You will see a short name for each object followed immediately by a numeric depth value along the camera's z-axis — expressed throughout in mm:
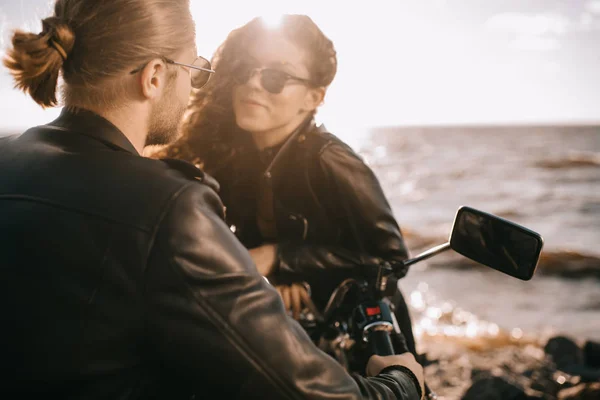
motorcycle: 2033
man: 1196
